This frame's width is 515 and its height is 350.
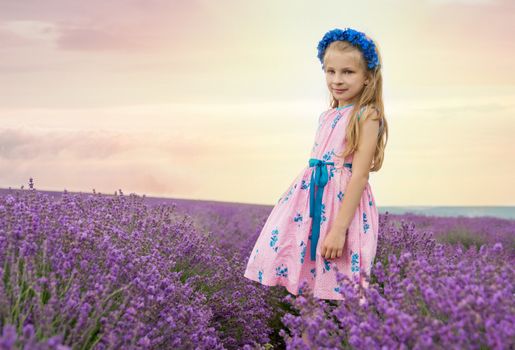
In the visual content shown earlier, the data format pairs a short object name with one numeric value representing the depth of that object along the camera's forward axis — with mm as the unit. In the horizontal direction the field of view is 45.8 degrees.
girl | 3078
